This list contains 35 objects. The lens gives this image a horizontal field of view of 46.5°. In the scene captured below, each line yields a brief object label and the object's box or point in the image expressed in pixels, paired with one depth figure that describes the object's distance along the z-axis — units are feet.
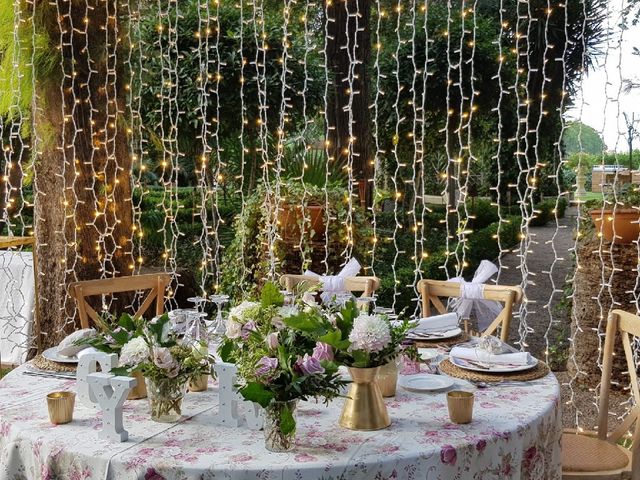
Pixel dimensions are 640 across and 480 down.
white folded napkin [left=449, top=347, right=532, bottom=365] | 7.02
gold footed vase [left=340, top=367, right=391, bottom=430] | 5.47
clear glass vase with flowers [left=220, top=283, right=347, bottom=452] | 4.85
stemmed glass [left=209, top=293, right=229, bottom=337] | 6.91
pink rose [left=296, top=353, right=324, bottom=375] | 4.88
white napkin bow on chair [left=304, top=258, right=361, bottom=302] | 10.23
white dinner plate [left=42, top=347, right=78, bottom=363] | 7.23
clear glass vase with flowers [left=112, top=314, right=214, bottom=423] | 5.48
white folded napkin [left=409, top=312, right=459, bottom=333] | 8.32
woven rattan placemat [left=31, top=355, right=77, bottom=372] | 7.12
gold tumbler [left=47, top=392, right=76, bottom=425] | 5.60
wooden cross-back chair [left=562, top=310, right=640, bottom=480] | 7.02
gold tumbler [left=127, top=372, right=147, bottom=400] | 6.26
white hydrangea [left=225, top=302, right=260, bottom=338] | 5.65
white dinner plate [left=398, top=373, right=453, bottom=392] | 6.46
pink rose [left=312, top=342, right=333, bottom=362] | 5.06
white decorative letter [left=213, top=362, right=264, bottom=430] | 5.54
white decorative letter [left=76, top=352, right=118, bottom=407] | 5.91
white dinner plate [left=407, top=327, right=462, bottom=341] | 8.20
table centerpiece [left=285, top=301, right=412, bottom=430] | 5.21
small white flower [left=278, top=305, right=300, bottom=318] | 5.51
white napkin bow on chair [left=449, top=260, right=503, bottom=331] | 9.43
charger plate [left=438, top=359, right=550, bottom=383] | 6.75
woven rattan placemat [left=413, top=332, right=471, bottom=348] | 8.10
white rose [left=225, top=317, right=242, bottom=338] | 5.65
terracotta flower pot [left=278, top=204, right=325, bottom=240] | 13.52
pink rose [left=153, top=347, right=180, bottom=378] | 5.41
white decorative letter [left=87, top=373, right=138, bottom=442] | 5.25
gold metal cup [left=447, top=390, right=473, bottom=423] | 5.52
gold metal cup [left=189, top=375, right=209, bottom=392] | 6.55
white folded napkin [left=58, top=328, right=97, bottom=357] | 7.29
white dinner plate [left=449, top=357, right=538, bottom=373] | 6.83
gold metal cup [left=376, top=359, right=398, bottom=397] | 6.29
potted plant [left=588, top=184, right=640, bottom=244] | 11.88
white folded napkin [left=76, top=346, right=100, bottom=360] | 6.03
